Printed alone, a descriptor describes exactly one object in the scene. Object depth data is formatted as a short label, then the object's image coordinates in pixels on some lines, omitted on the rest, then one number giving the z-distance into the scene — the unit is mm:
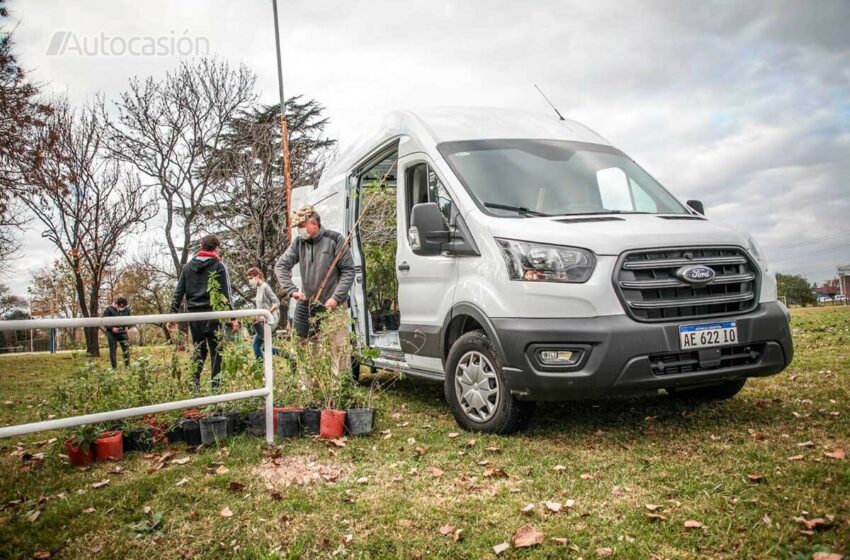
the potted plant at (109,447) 5105
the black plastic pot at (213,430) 5355
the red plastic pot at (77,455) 5043
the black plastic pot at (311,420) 5578
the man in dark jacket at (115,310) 13312
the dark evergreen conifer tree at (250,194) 24188
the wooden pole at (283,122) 17719
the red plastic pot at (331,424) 5461
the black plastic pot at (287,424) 5508
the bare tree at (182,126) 24000
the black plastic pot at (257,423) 5496
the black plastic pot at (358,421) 5535
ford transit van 4605
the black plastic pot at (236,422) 5582
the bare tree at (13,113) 14594
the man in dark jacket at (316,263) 6965
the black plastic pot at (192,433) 5406
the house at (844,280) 73250
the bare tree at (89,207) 22422
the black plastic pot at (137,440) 5293
